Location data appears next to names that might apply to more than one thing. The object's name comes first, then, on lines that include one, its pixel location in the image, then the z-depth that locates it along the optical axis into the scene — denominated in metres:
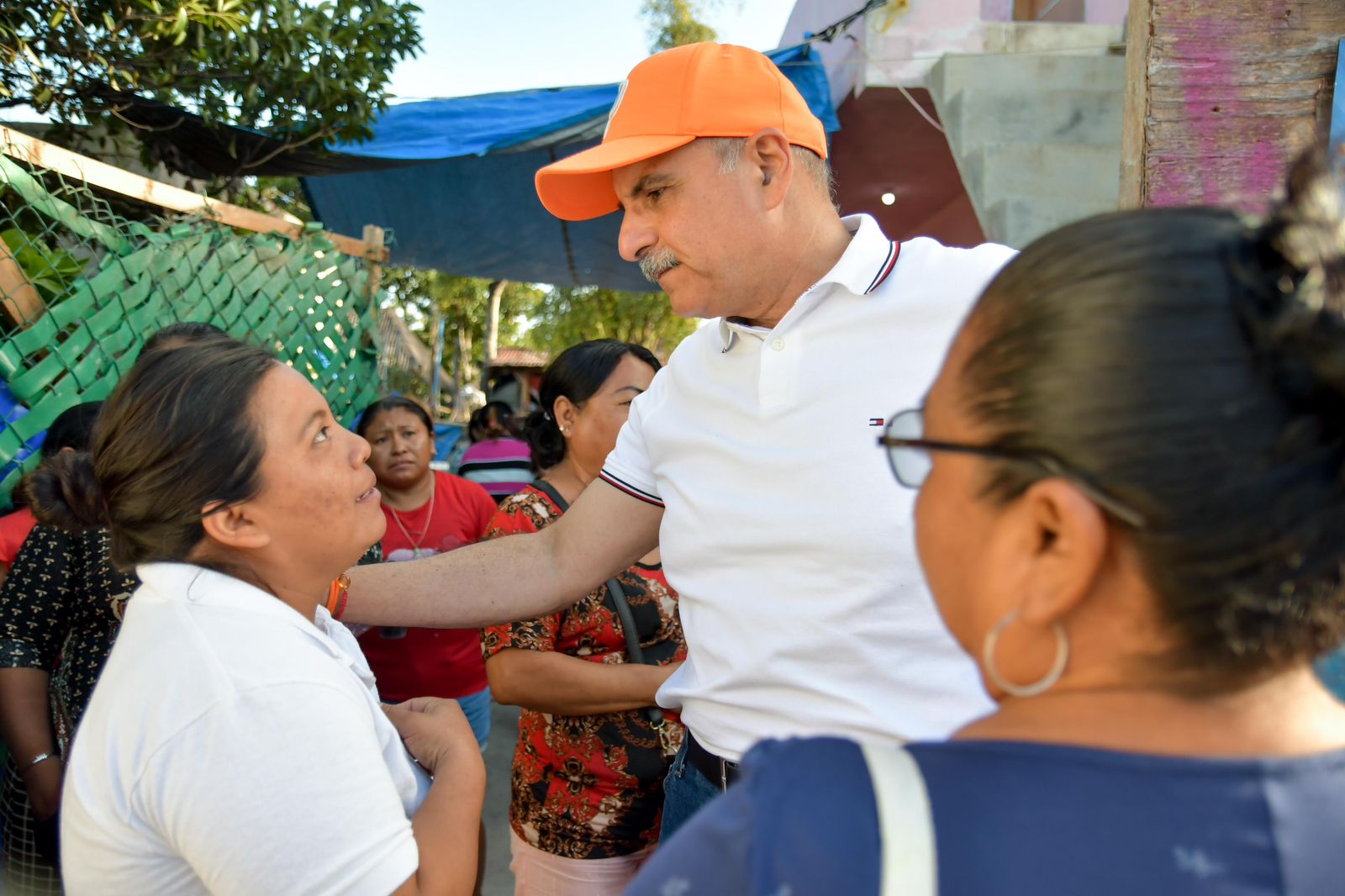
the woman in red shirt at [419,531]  3.52
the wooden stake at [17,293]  2.88
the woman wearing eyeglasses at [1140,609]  0.62
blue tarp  6.09
